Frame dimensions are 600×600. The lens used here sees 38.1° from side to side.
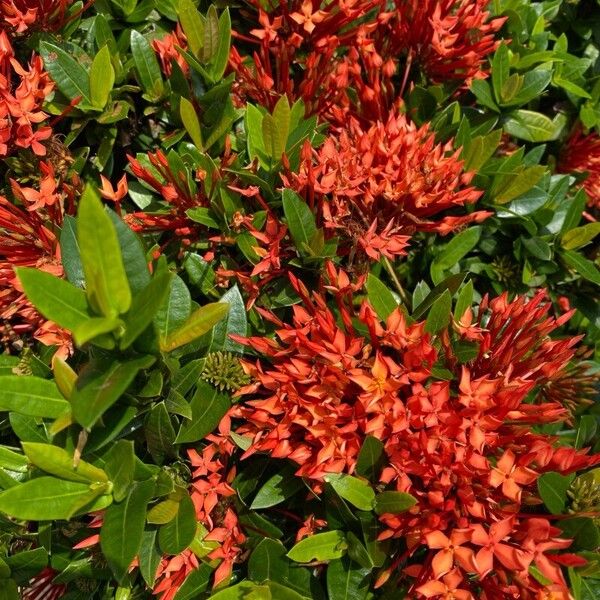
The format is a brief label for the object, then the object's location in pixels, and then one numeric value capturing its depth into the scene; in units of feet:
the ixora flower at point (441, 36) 2.01
